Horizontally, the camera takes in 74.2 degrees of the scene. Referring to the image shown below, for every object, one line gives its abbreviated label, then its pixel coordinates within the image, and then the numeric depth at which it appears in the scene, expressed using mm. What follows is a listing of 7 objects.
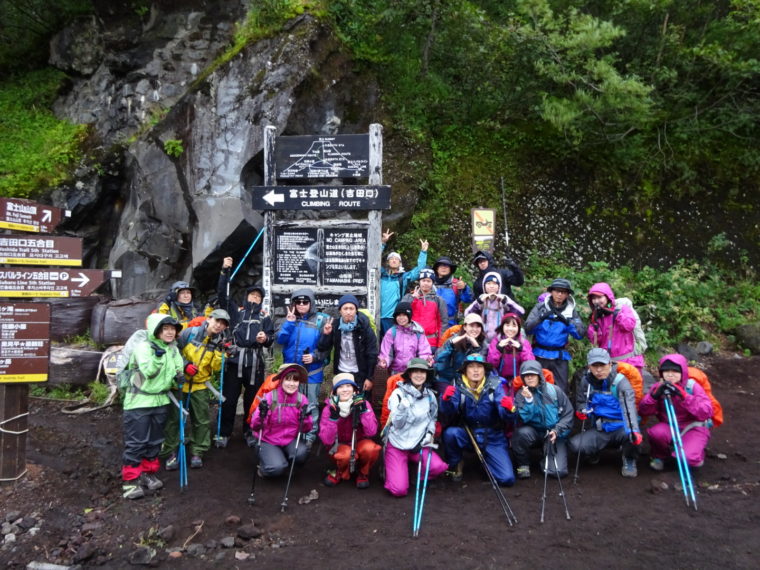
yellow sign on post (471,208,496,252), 9523
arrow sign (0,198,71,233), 6305
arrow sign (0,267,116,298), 6434
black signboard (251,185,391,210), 8453
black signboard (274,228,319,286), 8828
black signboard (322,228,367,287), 8695
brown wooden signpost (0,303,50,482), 6336
